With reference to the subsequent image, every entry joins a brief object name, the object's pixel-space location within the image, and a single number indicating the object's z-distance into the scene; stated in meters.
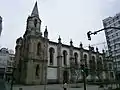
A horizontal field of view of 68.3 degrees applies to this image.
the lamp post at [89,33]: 8.48
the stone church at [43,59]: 22.95
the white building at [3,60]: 48.66
